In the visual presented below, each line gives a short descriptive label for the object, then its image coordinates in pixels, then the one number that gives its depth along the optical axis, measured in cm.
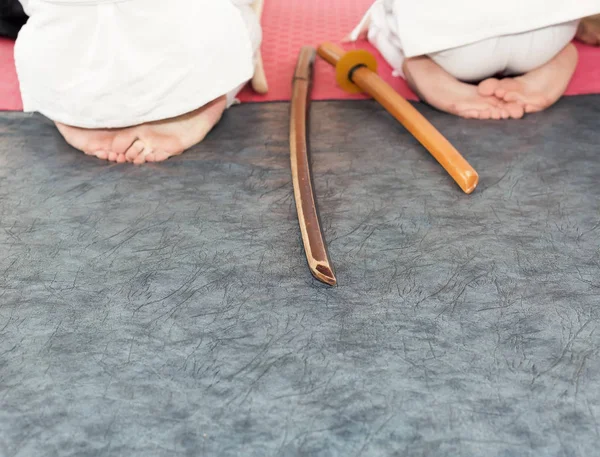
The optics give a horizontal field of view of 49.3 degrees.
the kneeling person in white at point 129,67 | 123
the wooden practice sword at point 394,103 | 119
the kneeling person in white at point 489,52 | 136
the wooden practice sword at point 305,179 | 98
